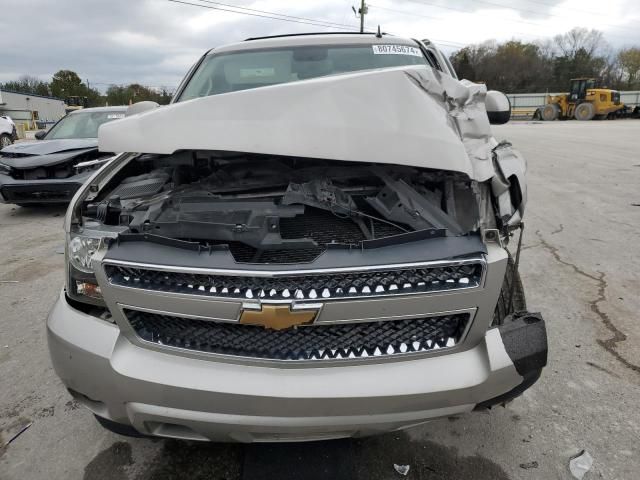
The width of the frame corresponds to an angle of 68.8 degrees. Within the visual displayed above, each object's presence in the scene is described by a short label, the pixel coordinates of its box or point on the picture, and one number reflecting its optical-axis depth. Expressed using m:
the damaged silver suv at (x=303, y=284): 1.62
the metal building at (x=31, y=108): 47.90
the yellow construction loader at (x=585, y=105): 31.88
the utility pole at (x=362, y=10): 35.44
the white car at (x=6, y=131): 15.58
